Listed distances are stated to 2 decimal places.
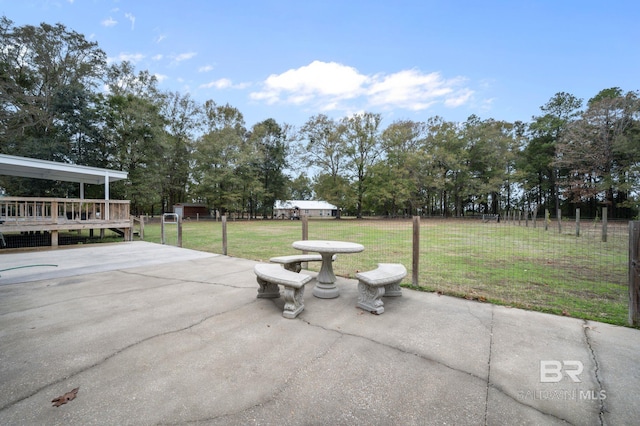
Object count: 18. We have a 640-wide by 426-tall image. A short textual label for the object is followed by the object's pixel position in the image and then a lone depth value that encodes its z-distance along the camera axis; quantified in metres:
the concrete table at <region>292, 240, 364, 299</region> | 3.64
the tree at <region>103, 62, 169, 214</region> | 20.00
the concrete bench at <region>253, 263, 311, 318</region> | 3.08
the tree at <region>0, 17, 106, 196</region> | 15.09
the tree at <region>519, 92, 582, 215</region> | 32.44
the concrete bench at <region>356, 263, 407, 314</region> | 3.22
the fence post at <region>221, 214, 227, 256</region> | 7.24
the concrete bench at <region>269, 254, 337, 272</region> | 4.12
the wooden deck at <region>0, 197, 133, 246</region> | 8.56
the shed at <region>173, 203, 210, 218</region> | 32.19
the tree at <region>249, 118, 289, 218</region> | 35.88
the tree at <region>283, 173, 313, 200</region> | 42.17
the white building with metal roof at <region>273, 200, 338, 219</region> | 42.75
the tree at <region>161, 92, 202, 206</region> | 30.95
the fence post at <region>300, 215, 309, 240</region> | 5.51
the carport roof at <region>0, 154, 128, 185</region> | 8.76
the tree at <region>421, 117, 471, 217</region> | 32.53
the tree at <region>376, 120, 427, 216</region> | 31.08
